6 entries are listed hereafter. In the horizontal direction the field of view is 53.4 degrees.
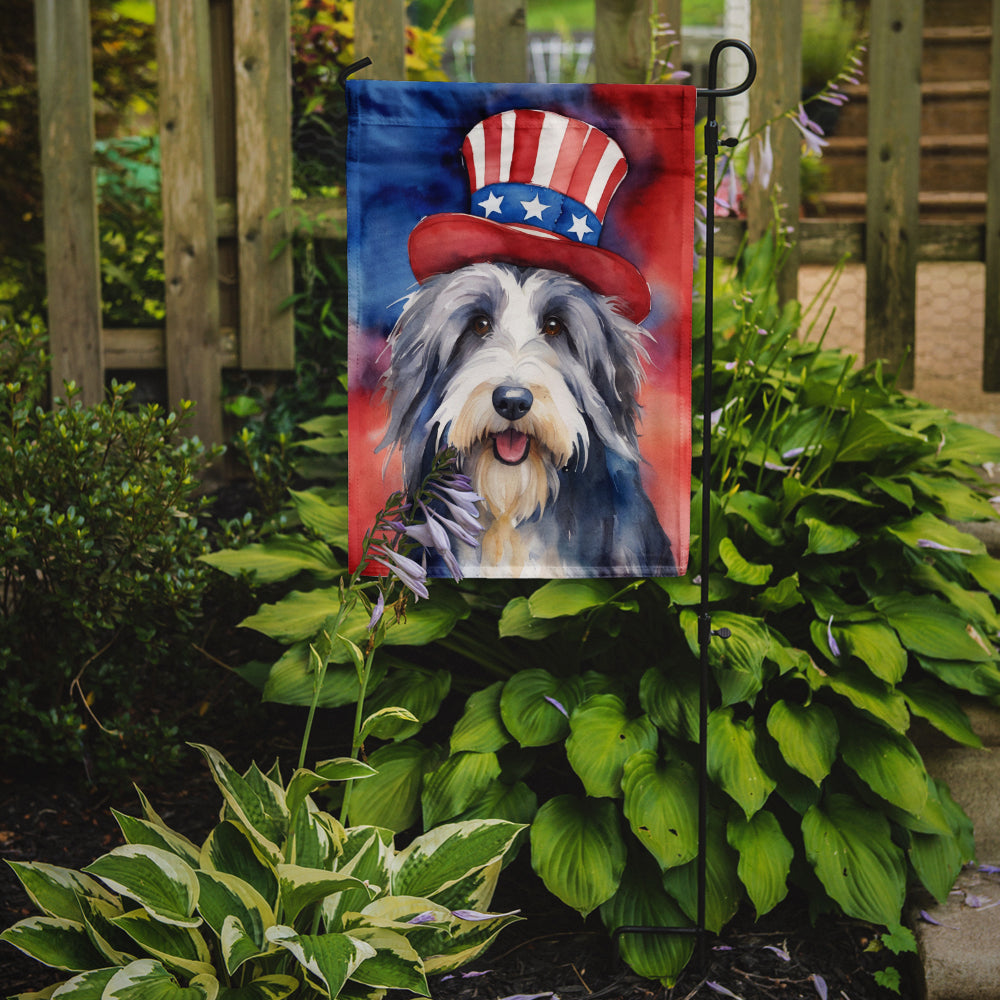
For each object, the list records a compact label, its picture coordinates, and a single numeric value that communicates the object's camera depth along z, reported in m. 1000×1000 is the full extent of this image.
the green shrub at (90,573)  2.18
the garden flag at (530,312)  1.79
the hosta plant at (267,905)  1.43
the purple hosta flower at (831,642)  2.02
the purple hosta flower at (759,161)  2.30
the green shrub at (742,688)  1.87
